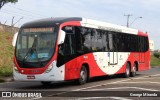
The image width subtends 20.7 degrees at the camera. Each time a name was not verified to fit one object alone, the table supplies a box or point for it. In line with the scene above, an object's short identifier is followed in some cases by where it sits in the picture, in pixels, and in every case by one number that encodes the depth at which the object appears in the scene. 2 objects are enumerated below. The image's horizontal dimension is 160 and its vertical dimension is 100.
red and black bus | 18.30
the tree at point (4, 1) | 70.90
